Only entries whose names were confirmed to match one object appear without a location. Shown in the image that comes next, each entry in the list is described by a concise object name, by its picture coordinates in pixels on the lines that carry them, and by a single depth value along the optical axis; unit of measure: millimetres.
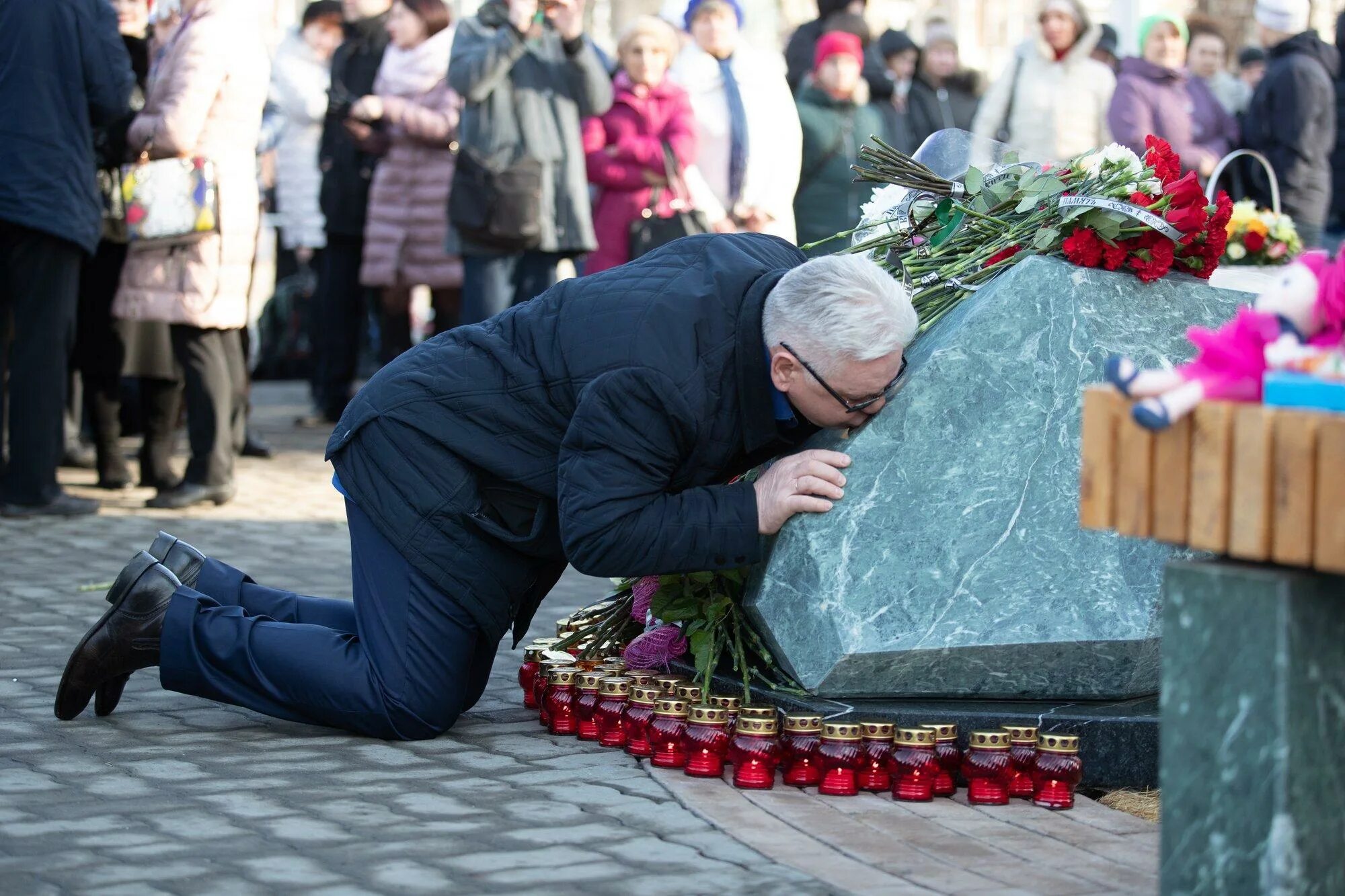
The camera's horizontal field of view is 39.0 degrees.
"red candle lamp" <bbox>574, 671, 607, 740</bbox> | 4512
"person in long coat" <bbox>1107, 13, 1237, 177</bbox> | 10359
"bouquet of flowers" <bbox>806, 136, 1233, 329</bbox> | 4410
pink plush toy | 2961
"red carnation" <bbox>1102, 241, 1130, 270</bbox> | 4402
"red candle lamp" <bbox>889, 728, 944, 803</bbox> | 4016
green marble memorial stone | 4168
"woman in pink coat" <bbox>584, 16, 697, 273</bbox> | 9211
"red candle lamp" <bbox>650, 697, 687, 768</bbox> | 4227
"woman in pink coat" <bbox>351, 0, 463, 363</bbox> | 10070
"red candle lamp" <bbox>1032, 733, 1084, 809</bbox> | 3998
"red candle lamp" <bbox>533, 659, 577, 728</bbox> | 4668
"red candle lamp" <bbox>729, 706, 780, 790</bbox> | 4078
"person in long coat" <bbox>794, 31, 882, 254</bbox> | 9922
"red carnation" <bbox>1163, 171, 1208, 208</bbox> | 4473
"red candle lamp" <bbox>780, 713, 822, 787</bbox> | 4090
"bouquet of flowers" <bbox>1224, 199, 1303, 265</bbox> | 8047
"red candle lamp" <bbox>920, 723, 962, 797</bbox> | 4062
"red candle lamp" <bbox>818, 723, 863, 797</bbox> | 4043
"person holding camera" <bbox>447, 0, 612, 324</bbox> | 8922
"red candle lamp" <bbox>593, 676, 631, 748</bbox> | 4441
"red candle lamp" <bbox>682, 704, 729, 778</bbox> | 4156
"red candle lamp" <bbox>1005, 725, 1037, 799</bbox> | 4027
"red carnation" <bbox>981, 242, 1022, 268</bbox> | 4609
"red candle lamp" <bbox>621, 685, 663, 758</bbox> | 4344
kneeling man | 4062
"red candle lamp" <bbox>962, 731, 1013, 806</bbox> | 4004
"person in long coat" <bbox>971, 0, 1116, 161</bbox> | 10367
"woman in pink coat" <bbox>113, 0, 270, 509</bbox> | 7797
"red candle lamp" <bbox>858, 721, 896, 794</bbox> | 4062
